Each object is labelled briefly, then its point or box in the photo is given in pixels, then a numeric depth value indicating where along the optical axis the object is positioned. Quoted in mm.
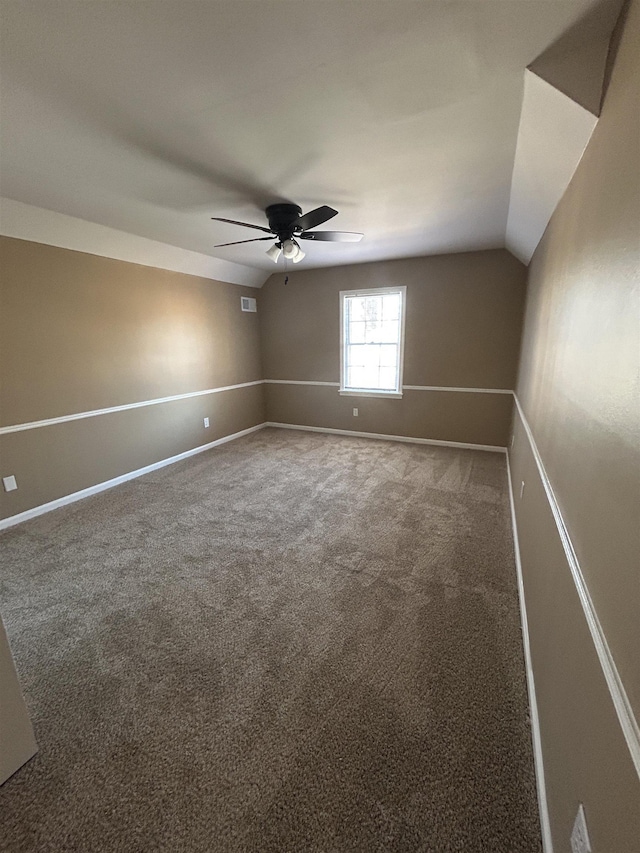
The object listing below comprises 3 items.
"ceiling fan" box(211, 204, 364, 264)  2518
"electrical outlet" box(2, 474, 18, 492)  2815
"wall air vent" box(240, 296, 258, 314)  5200
